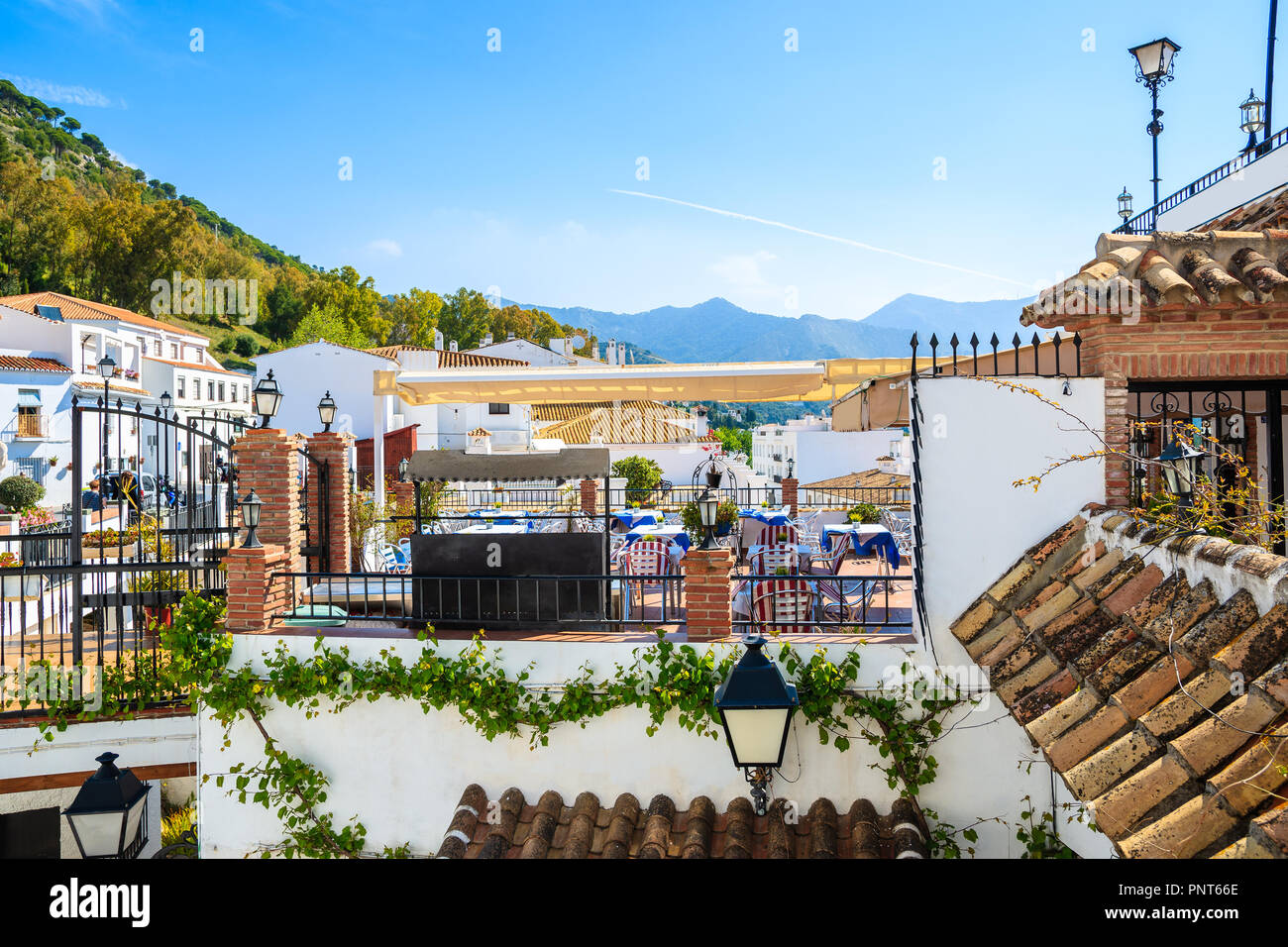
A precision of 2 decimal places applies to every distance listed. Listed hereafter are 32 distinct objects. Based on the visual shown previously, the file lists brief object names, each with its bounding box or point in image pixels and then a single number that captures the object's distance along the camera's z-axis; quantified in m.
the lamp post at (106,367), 13.69
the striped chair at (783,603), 6.54
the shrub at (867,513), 12.46
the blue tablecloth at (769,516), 10.66
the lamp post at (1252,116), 13.87
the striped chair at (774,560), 8.79
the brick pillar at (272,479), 7.21
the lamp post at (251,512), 5.93
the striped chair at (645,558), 9.57
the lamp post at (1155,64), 13.83
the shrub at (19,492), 24.27
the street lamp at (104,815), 3.82
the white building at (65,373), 31.00
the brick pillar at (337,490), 9.15
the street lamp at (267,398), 7.34
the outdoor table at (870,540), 10.11
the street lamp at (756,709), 3.94
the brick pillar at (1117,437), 4.98
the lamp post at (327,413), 9.81
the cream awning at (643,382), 9.01
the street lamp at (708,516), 5.53
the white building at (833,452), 30.88
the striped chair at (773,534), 9.90
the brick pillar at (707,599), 5.48
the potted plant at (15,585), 8.41
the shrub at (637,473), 21.42
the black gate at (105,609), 6.32
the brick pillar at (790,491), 14.26
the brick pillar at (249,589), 5.84
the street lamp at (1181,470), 3.98
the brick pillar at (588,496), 15.12
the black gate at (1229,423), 5.30
